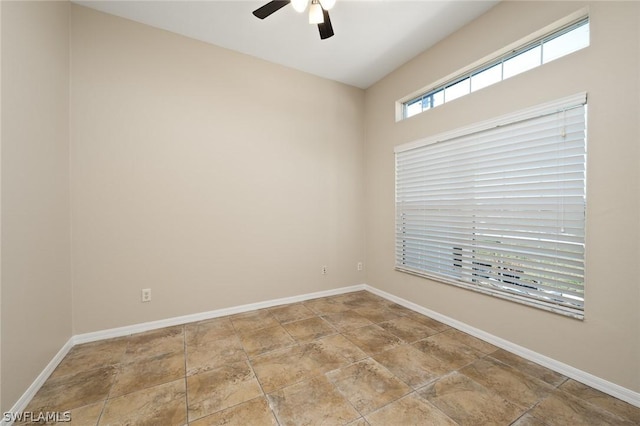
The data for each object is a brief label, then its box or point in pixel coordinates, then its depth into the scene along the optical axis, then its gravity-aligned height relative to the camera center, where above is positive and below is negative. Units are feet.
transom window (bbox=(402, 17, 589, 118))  6.23 +4.34
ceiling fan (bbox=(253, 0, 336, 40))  5.87 +5.00
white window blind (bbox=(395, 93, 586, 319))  6.09 +0.07
